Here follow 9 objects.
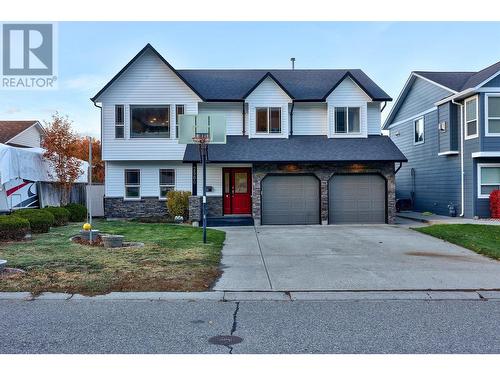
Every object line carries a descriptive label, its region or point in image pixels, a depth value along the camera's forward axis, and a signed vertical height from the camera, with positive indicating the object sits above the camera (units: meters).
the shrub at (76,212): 21.25 -1.01
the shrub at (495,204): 20.28 -0.66
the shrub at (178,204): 21.03 -0.63
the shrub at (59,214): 18.86 -1.00
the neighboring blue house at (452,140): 20.17 +2.42
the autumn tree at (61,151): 22.41 +1.90
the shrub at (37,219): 15.66 -0.96
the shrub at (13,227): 13.51 -1.08
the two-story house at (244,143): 20.50 +2.21
